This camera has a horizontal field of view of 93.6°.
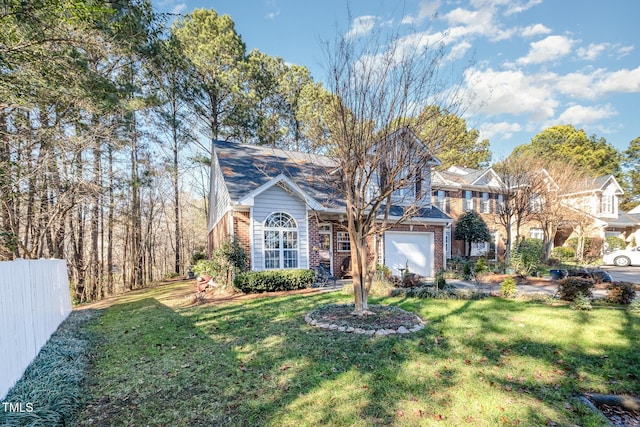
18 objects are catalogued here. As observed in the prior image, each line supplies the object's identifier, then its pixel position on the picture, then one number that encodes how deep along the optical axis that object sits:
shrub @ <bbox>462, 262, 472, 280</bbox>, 13.58
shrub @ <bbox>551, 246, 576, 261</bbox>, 21.39
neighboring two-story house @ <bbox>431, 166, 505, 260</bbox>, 20.00
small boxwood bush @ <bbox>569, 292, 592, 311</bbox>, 7.09
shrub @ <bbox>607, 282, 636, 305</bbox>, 7.64
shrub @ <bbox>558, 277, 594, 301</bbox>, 7.69
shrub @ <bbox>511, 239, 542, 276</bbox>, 13.18
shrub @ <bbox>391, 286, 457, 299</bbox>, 8.96
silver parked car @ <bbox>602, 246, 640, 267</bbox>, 18.75
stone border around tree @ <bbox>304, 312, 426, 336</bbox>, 5.58
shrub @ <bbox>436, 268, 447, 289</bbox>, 9.70
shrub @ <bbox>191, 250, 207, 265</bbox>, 19.31
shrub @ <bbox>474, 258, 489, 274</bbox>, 13.69
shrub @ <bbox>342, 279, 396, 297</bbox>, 9.48
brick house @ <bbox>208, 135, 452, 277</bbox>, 11.10
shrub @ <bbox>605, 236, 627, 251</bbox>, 22.52
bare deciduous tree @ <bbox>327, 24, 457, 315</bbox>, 5.70
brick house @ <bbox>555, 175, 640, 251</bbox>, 23.02
